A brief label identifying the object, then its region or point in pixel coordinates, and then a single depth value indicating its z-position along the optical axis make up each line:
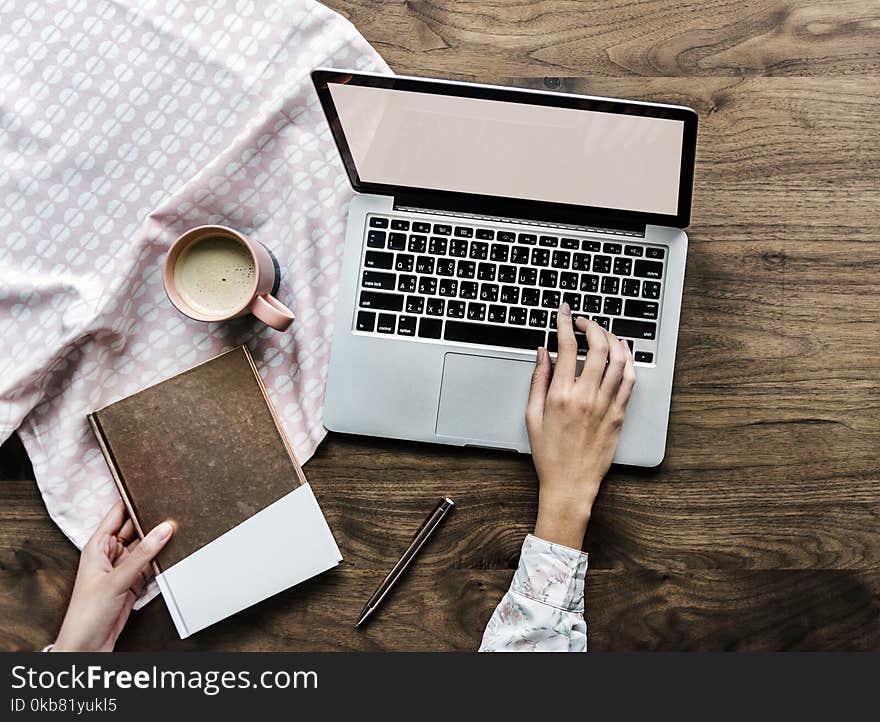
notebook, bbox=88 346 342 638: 0.77
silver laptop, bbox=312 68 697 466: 0.74
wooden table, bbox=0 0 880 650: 0.78
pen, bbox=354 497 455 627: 0.78
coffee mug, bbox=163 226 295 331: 0.73
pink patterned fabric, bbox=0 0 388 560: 0.79
